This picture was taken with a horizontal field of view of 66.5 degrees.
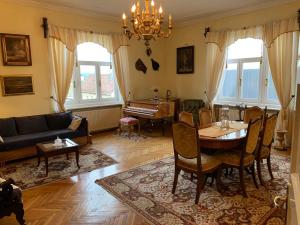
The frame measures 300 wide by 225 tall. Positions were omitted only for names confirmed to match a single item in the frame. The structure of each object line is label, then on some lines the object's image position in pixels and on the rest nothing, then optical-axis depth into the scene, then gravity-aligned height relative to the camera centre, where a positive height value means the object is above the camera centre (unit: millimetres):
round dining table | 2732 -712
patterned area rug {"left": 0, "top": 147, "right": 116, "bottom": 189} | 3410 -1366
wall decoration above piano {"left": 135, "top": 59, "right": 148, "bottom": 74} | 6588 +512
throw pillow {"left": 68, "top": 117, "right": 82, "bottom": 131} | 4795 -813
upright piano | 5555 -636
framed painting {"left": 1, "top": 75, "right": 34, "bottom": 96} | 4559 +29
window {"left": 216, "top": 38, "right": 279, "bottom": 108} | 5035 +100
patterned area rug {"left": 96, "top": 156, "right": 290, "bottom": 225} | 2393 -1392
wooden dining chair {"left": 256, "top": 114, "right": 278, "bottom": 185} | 2940 -805
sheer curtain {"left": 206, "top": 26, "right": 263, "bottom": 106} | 5378 +696
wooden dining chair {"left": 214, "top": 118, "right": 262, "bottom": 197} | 2686 -921
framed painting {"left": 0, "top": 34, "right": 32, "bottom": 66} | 4496 +736
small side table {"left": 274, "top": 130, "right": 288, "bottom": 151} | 4547 -1178
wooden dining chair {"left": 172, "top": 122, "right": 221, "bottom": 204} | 2557 -850
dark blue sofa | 4027 -925
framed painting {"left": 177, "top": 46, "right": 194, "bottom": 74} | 6387 +653
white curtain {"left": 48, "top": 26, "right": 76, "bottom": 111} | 5035 +584
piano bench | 5652 -957
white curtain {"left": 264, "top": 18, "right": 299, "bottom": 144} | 4473 +421
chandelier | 3053 +819
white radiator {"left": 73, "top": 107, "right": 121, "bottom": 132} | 5832 -859
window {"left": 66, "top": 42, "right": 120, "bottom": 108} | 5637 +124
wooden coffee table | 3507 -992
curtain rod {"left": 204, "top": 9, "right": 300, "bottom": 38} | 5785 +1312
